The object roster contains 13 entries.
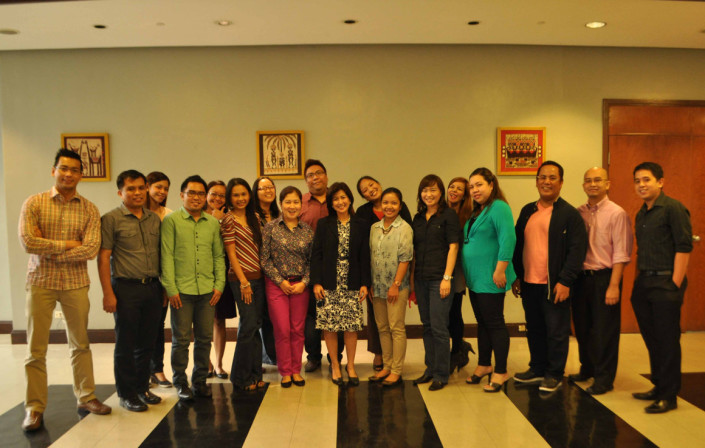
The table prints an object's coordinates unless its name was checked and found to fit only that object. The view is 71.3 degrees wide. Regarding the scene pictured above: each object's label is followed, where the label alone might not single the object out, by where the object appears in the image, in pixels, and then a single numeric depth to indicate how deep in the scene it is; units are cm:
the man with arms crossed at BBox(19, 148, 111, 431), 281
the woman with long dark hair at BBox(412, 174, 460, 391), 335
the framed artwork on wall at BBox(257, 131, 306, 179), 484
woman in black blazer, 340
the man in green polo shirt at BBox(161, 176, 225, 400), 317
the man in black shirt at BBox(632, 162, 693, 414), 296
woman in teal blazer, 327
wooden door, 489
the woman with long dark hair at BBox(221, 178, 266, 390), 338
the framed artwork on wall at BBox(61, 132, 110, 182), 483
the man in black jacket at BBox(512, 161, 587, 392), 326
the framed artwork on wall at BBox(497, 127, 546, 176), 487
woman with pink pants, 341
